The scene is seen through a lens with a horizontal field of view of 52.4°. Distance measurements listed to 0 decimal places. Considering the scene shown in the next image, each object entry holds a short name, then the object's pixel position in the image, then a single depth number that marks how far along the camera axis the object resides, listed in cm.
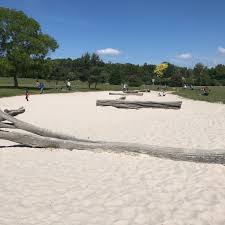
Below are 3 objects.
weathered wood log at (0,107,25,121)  833
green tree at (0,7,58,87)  3091
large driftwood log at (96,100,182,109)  1303
